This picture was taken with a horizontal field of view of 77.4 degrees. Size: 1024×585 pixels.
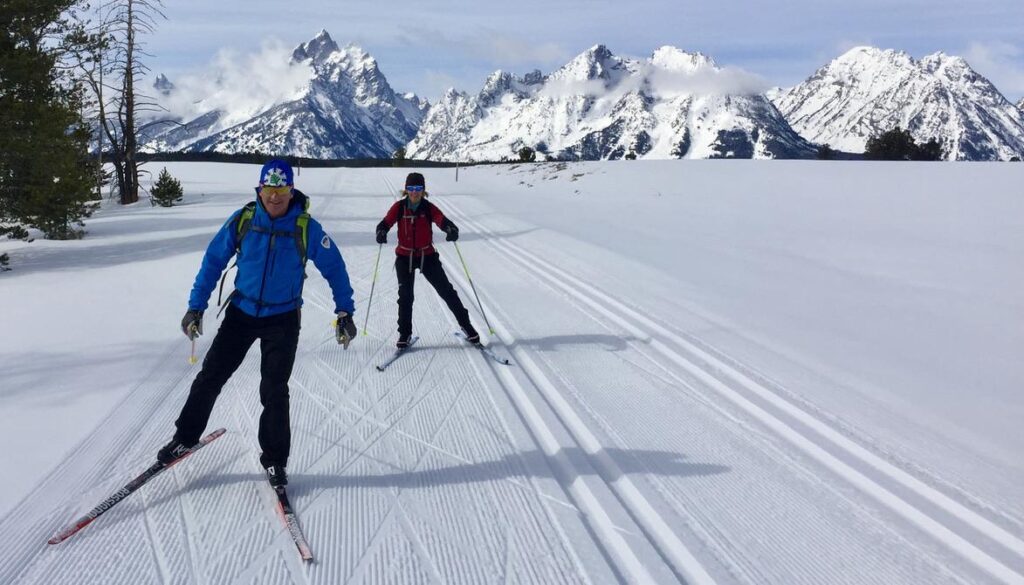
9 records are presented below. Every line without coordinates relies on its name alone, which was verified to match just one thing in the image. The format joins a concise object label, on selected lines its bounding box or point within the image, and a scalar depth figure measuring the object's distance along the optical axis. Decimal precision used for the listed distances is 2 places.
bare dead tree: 24.41
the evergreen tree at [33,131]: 11.40
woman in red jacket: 7.33
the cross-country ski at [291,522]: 3.62
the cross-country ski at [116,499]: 3.72
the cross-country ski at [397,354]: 6.78
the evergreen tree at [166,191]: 24.12
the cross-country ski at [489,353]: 7.02
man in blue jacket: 4.12
